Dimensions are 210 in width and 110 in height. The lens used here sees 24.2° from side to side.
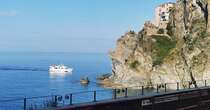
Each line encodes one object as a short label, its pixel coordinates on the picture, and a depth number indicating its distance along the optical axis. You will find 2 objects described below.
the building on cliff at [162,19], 157.76
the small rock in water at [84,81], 178.64
